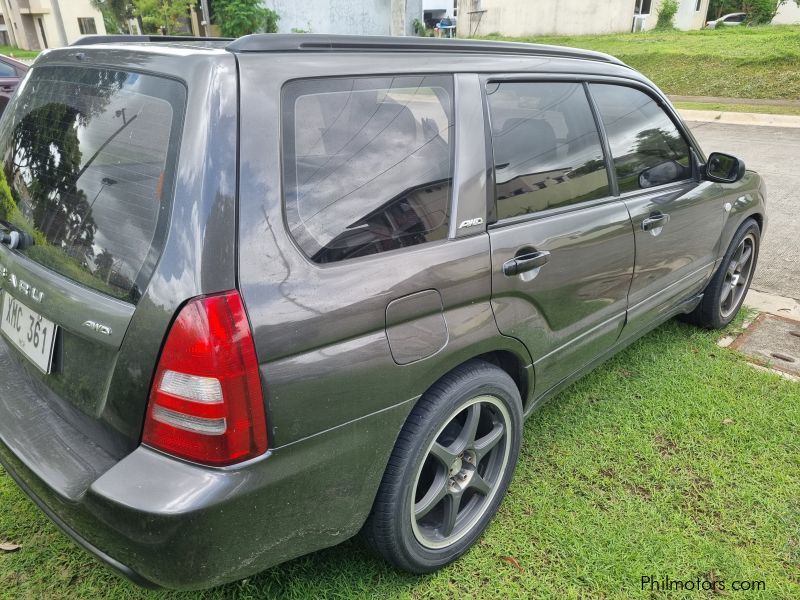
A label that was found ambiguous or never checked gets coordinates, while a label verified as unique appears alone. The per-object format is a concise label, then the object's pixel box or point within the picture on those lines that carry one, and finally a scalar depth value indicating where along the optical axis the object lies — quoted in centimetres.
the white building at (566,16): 3216
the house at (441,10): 4488
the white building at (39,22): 3984
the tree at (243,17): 2708
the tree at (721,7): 3953
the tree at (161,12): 3056
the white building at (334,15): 2988
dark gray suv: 146
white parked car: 3634
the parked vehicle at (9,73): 875
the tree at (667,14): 3173
